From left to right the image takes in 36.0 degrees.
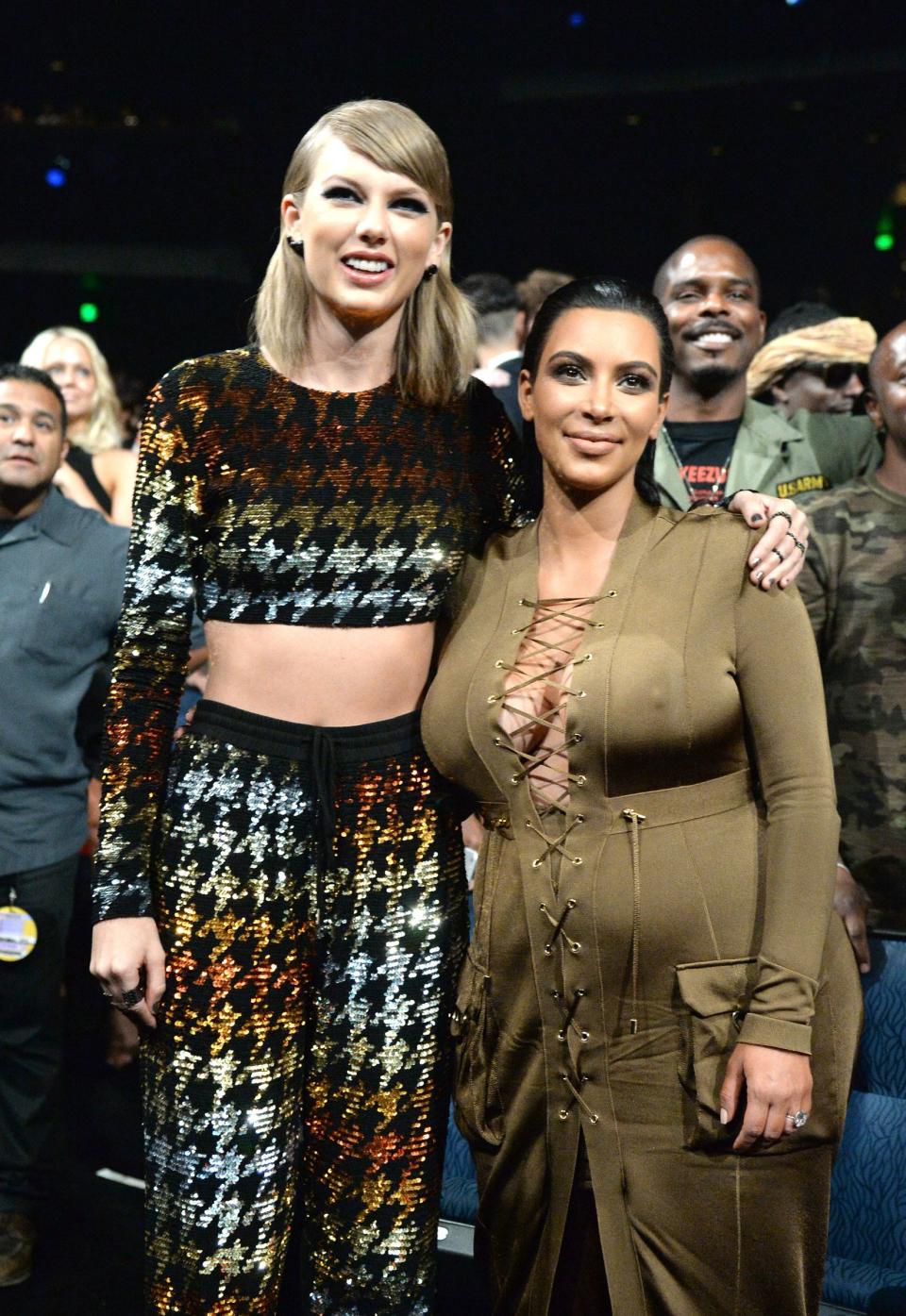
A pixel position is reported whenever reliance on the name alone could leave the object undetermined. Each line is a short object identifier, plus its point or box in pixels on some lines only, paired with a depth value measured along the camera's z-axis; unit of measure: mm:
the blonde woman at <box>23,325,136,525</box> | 4352
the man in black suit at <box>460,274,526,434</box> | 4438
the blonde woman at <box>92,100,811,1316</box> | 1683
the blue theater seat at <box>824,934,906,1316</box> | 2227
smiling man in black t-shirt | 2863
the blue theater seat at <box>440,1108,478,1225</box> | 2465
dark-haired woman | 1598
